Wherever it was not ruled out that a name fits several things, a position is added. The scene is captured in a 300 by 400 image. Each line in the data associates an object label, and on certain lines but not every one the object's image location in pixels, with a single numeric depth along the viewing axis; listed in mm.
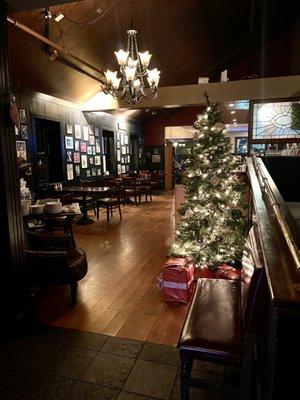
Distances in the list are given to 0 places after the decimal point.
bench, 1237
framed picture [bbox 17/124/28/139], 5330
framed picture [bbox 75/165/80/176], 7336
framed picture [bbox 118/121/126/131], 10109
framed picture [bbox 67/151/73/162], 6919
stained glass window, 5109
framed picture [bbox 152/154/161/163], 12697
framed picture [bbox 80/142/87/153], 7523
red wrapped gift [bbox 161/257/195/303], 2816
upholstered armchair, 2668
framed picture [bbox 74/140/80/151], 7220
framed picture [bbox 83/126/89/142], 7681
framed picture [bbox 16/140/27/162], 5241
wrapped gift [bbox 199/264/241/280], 2980
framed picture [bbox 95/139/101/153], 8438
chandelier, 4005
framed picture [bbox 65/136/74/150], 6841
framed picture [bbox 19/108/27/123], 5361
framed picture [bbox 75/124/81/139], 7270
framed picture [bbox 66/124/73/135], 6863
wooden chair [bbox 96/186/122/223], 6445
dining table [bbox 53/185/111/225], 6040
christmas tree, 3031
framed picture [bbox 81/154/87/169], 7605
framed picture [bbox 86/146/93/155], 7893
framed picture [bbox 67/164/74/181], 6966
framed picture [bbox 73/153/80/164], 7200
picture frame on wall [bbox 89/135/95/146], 8031
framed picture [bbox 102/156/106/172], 8938
